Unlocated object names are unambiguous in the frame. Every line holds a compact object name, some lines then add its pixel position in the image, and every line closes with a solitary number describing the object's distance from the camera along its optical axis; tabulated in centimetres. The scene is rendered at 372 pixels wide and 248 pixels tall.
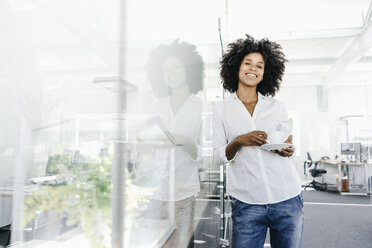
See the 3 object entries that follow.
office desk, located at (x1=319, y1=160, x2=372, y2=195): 556
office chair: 576
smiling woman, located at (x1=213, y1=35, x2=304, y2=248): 108
